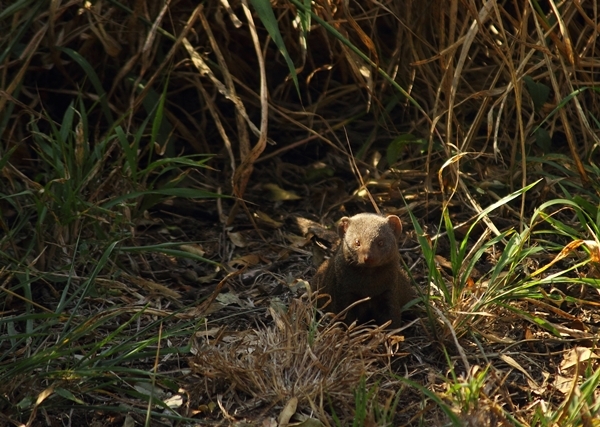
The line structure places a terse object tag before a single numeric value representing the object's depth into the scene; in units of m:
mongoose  8.53
